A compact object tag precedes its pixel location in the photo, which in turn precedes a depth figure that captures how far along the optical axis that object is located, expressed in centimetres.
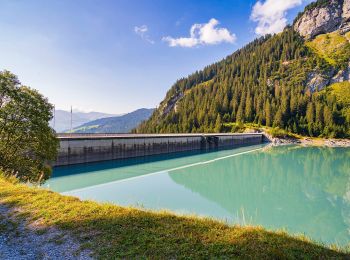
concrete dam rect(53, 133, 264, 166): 4297
